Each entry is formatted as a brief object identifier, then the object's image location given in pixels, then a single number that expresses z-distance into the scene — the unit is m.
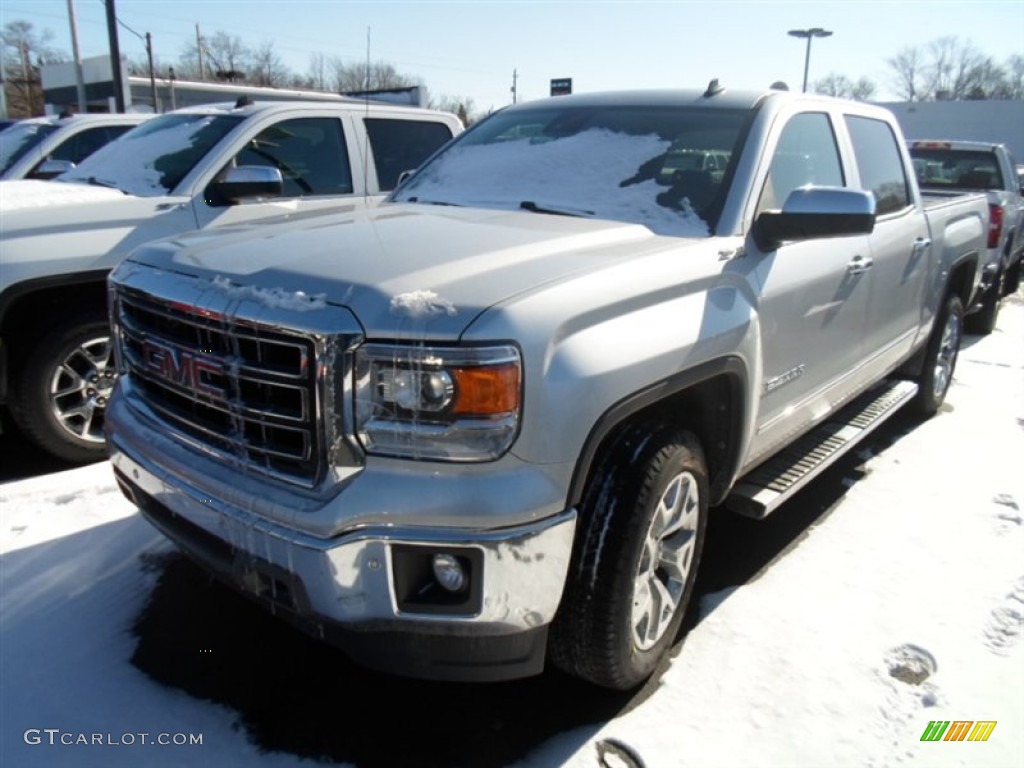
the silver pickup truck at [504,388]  1.93
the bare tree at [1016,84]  72.94
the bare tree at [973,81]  73.75
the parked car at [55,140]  6.78
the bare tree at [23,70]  43.12
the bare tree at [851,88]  56.41
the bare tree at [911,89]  79.84
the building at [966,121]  44.69
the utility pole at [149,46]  27.22
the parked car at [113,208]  4.07
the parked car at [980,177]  8.55
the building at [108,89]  24.81
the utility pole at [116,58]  19.14
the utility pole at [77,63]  28.06
